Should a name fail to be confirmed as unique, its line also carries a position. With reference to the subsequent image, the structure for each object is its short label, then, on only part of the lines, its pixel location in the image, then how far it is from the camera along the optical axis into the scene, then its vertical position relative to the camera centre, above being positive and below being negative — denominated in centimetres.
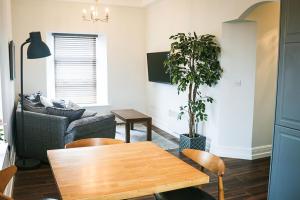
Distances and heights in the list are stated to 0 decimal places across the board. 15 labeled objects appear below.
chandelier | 641 +111
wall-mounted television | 592 -3
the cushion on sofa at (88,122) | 407 -78
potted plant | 438 -5
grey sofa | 405 -91
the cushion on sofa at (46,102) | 498 -62
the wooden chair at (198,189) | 213 -94
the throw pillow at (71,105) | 543 -73
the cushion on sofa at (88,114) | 479 -80
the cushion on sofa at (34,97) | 521 -57
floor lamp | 385 +21
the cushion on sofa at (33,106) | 434 -63
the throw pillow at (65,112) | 419 -66
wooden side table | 514 -94
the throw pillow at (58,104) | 508 -66
